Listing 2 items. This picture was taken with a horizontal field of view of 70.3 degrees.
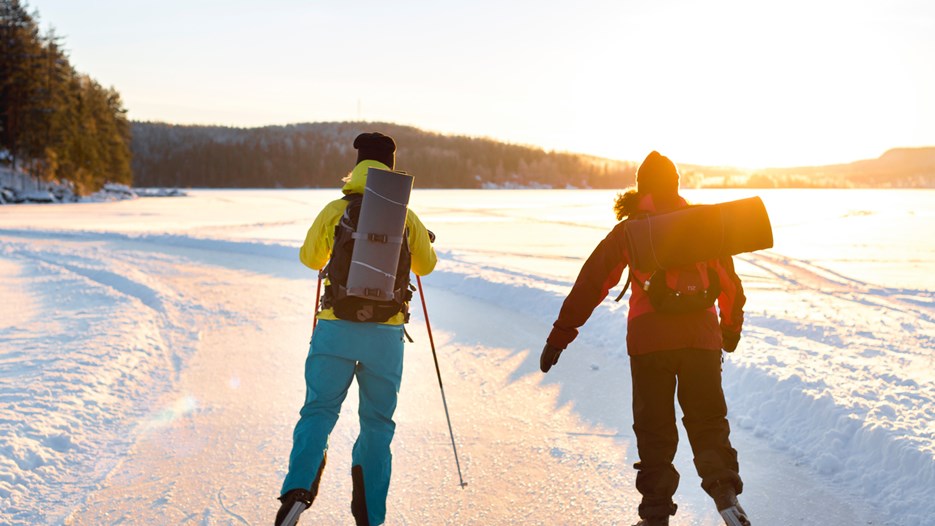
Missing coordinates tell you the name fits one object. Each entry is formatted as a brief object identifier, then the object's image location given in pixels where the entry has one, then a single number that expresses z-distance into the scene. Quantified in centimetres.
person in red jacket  310
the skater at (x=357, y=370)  316
